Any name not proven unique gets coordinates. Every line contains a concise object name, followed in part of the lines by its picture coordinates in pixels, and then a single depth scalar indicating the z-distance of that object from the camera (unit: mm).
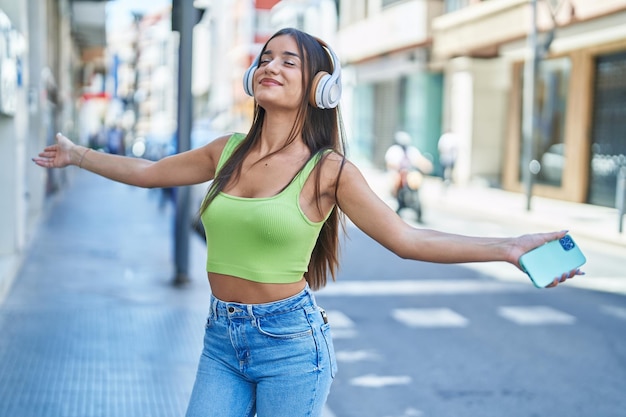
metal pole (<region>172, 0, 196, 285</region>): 9266
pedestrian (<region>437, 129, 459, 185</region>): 26281
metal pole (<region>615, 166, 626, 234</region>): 15414
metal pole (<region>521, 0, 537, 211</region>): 20172
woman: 2684
